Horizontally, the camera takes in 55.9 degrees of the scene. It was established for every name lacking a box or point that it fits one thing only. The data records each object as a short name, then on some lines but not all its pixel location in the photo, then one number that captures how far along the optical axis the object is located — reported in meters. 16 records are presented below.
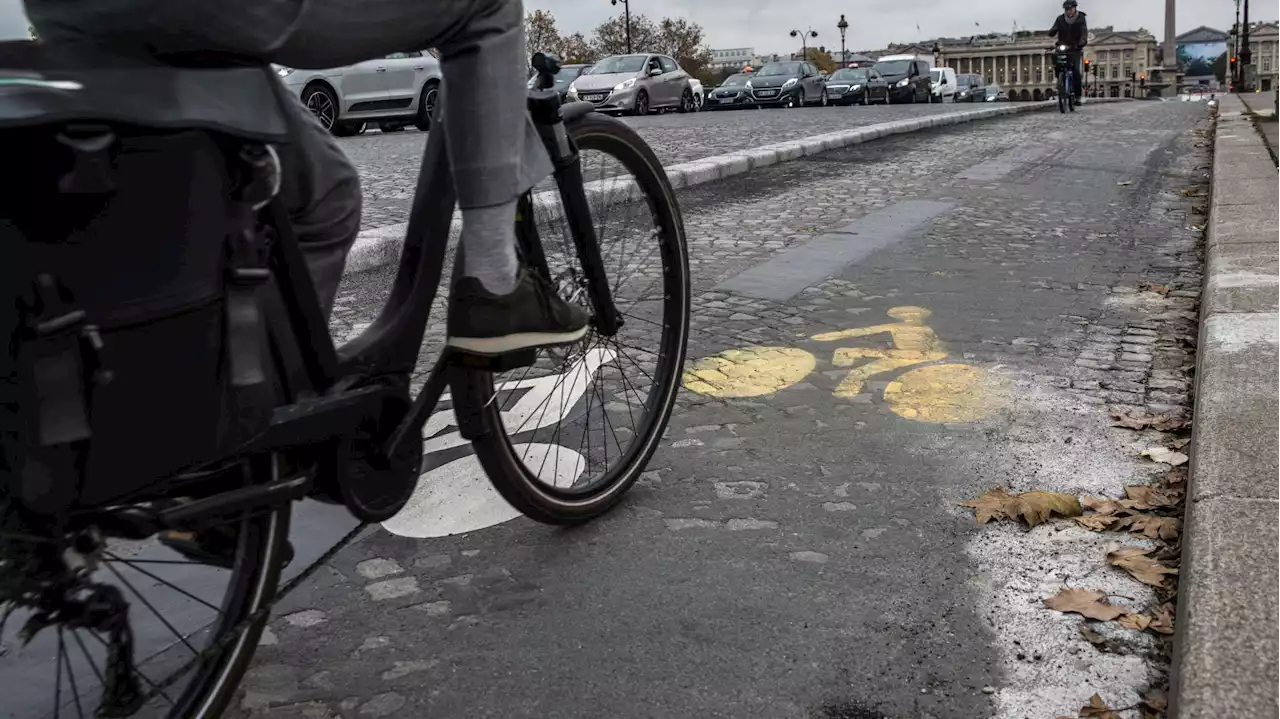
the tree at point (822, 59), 114.46
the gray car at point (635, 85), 28.73
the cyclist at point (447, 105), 1.46
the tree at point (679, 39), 80.38
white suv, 17.70
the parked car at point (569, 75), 33.12
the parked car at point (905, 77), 43.81
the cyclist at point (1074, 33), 23.91
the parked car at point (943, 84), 51.94
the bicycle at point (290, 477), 1.62
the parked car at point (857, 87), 40.38
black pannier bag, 1.35
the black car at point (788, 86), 38.09
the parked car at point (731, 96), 38.25
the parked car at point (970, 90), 61.47
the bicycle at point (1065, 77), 23.16
